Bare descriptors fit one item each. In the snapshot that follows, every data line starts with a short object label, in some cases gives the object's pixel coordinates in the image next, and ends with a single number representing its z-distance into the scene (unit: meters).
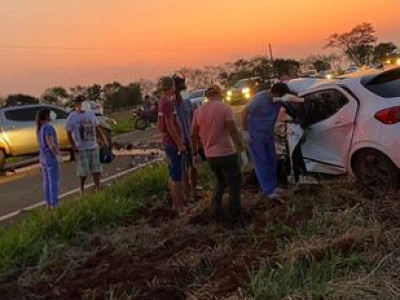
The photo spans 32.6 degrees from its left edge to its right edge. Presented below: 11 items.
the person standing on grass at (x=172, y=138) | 8.82
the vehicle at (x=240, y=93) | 44.38
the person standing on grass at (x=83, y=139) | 11.66
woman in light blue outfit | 10.76
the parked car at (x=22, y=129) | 21.55
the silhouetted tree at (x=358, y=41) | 96.62
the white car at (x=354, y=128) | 7.58
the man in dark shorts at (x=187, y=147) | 9.52
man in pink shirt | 7.73
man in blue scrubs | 8.80
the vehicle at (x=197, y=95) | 38.21
